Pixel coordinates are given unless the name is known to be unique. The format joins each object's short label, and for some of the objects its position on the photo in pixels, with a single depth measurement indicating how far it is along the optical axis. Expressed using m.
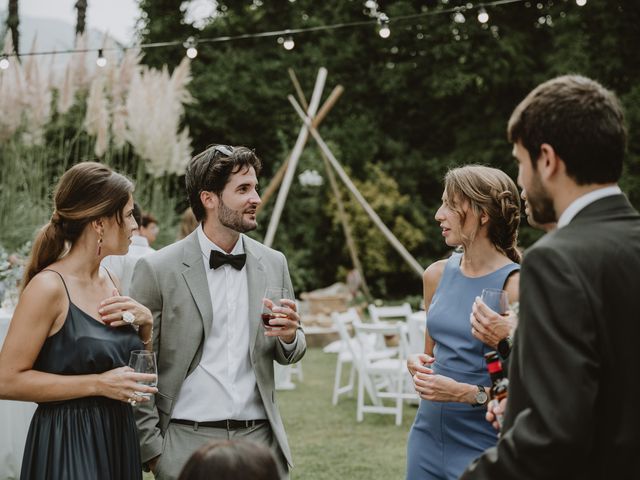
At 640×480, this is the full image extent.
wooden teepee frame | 13.02
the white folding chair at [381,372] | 7.80
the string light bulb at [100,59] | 8.83
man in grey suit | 2.94
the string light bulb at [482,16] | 9.00
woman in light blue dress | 2.77
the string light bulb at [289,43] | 9.00
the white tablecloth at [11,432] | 5.30
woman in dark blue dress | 2.63
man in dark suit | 1.51
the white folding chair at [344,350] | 8.56
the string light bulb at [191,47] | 8.65
